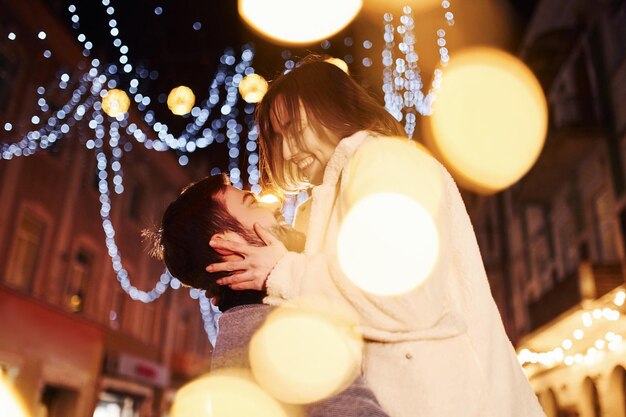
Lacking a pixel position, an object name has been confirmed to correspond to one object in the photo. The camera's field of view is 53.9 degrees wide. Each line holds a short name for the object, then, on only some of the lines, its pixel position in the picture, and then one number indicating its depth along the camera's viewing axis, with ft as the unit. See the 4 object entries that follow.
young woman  4.87
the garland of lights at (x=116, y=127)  39.83
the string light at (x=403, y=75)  29.22
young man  6.04
